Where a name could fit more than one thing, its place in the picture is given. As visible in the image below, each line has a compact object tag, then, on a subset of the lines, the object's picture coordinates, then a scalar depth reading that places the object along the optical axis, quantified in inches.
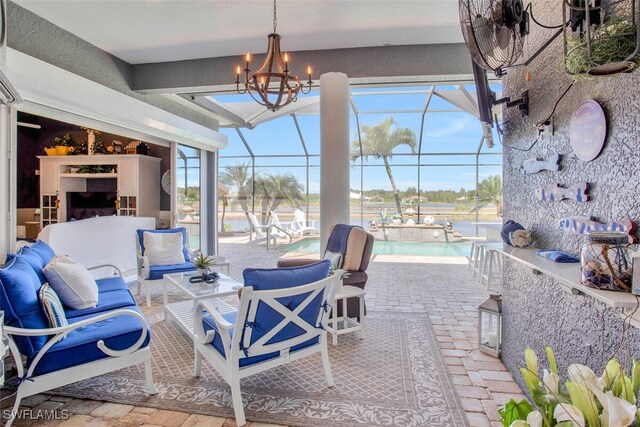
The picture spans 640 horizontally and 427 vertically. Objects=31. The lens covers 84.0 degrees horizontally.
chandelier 111.4
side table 121.2
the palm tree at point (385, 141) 413.1
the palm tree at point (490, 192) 387.2
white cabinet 236.7
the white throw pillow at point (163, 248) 176.4
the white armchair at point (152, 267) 167.0
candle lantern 109.5
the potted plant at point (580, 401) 33.2
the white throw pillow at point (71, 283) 99.6
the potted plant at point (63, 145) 241.0
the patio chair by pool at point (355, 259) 134.0
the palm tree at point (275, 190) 422.9
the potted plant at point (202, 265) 152.4
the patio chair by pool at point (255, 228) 369.1
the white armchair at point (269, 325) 78.5
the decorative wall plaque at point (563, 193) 65.3
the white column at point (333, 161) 170.1
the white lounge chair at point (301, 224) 401.4
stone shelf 43.9
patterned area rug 82.2
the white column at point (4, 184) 125.1
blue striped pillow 80.7
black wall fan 65.7
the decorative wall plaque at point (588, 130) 60.1
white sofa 162.9
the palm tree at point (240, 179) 422.6
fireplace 250.2
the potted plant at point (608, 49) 47.3
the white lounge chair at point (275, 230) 361.4
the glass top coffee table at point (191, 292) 122.2
